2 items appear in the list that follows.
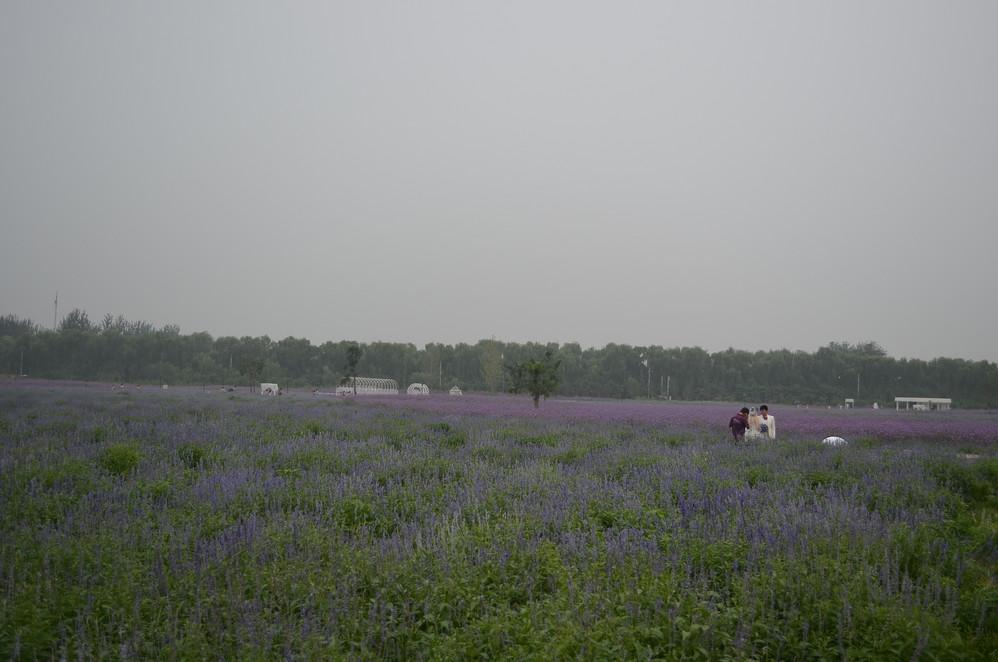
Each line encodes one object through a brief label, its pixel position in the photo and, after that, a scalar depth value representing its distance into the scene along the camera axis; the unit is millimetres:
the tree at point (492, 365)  69000
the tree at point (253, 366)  52188
